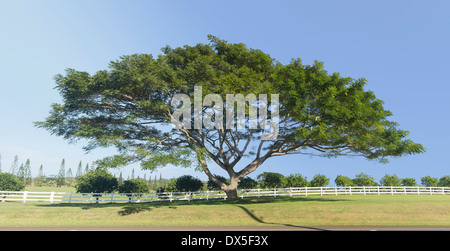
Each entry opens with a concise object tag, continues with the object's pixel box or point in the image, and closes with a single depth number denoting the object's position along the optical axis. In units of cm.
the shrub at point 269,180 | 3838
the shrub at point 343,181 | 4556
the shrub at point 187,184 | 3534
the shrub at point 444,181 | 4628
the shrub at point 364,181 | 4564
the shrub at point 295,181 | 4100
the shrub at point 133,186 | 3728
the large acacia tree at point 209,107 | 2023
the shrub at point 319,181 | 4382
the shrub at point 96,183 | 3872
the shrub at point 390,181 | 4741
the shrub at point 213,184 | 3525
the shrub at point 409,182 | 4522
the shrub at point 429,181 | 4693
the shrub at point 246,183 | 3694
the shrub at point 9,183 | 3901
